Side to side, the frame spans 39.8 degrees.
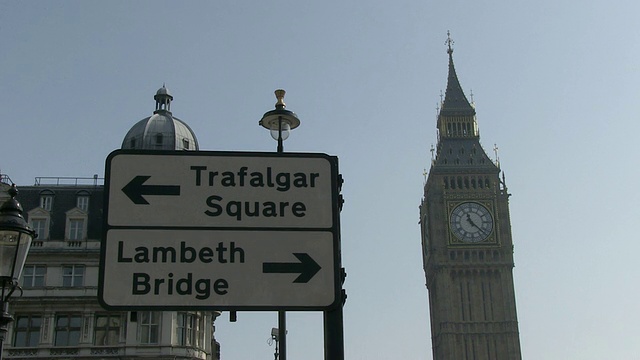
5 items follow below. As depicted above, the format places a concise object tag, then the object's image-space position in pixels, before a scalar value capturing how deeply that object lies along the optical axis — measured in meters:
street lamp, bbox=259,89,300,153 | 12.46
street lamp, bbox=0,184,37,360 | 10.96
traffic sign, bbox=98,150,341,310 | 7.00
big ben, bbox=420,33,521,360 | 108.38
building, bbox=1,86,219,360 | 46.19
